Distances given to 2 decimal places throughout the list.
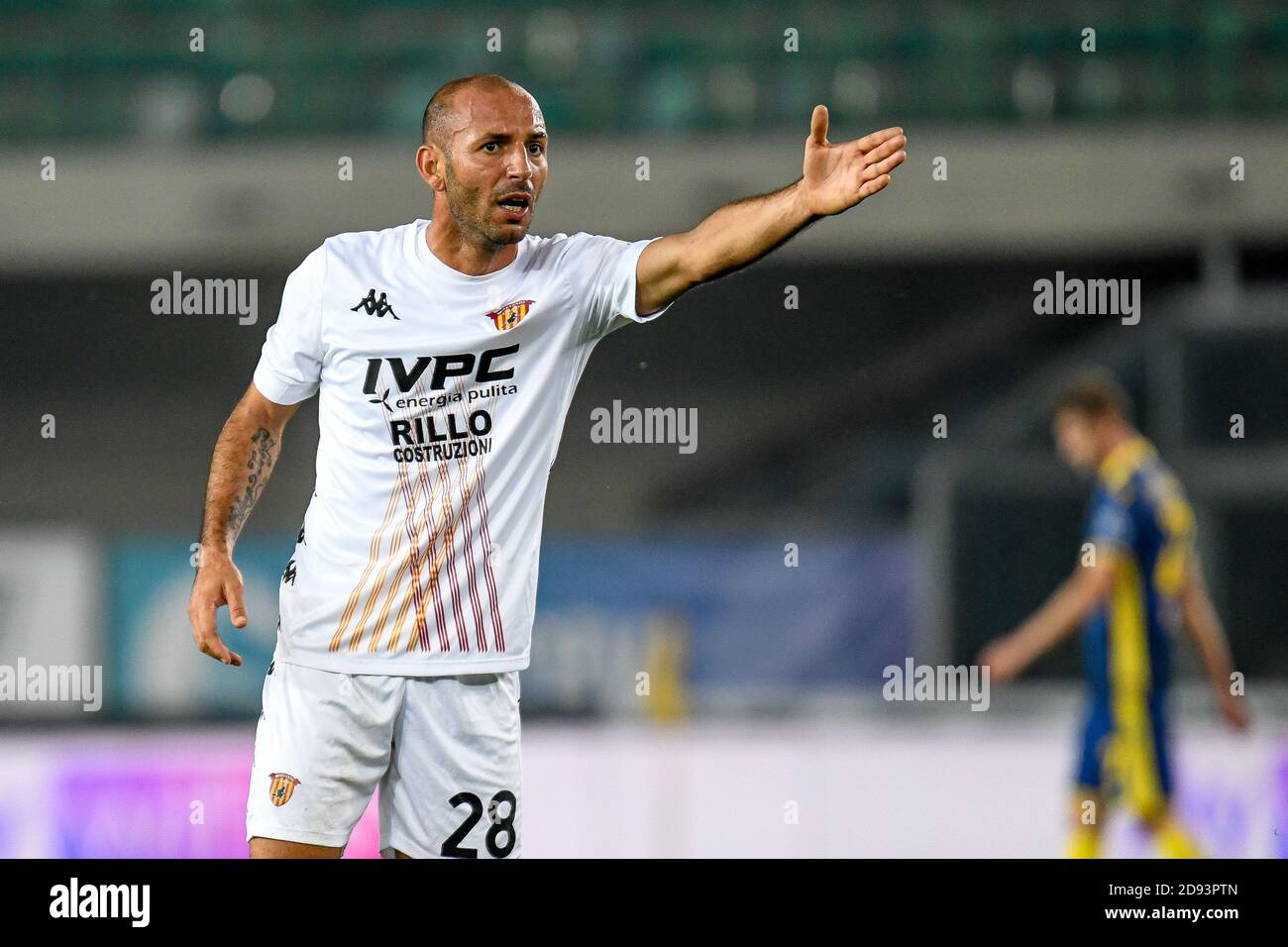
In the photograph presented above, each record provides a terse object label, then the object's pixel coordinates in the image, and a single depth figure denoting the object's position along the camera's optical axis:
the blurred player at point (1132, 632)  12.10
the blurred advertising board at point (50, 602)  19.16
